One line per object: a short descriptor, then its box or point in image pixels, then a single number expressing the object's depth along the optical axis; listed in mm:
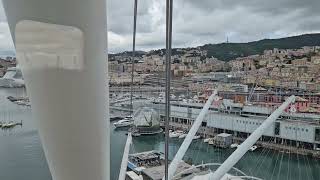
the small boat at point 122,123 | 170121
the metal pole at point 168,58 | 19729
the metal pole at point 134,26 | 25531
